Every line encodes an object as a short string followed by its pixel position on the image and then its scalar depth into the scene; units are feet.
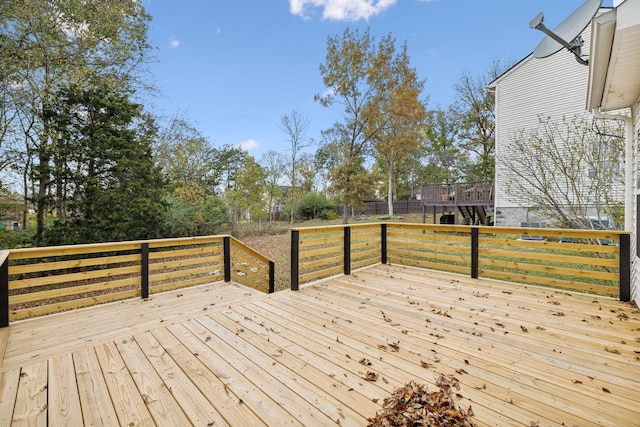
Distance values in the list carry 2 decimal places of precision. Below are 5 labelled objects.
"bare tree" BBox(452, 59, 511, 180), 52.86
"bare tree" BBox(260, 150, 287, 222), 61.98
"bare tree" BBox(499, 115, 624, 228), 17.26
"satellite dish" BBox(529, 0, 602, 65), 9.44
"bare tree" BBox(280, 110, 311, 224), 53.93
